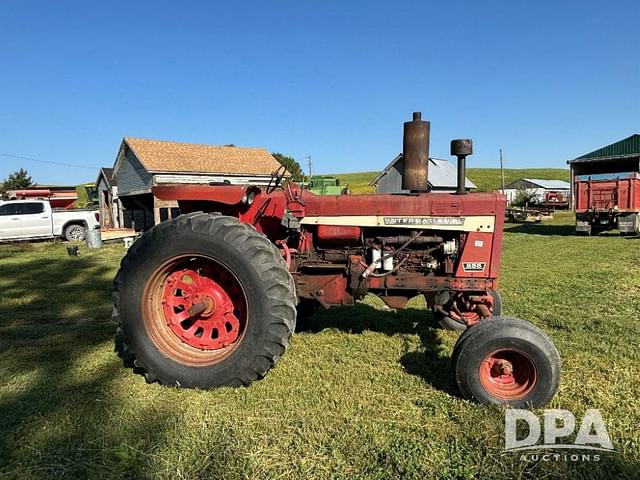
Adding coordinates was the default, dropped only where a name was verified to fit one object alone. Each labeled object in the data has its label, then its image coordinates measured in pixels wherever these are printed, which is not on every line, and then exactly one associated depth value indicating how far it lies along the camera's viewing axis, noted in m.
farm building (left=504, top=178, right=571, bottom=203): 44.67
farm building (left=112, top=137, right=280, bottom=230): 21.17
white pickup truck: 15.95
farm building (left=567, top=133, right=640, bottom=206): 23.78
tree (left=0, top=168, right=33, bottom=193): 47.07
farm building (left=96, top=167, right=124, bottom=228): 26.50
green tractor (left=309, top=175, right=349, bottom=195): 23.54
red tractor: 3.21
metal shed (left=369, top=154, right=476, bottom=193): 32.12
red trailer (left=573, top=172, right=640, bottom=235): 15.63
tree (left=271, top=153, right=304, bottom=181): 55.31
